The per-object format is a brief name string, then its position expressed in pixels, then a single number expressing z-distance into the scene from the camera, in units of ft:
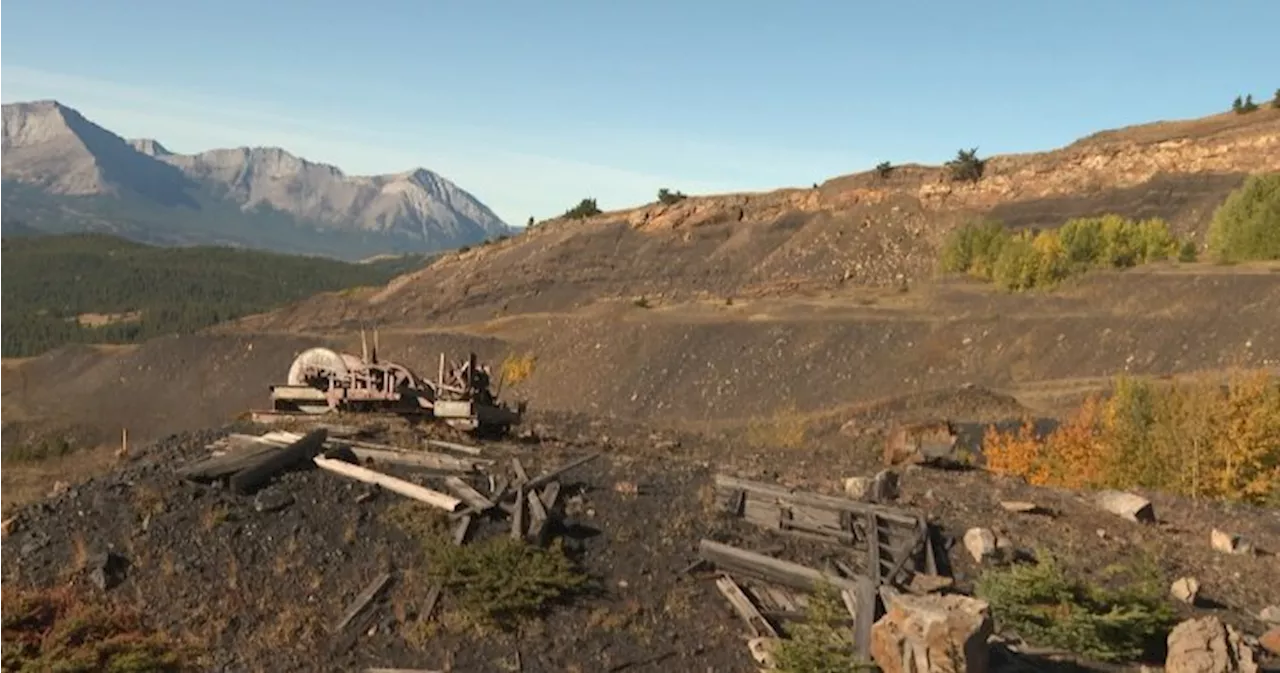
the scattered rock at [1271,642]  45.42
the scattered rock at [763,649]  39.47
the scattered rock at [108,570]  42.78
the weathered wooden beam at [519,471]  53.12
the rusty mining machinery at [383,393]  72.64
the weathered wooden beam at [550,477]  52.34
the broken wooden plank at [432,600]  42.34
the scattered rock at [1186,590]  50.49
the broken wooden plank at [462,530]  46.80
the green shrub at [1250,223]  212.02
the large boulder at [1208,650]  38.34
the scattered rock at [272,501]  48.93
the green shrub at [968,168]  330.13
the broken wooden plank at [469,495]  49.21
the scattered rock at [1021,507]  62.54
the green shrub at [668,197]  392.10
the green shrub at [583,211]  417.49
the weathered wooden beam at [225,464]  50.55
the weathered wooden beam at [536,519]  47.32
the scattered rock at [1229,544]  61.62
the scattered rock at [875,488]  59.41
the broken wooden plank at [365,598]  41.64
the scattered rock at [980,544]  51.37
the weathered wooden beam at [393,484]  49.65
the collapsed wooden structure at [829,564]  43.34
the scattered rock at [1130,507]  65.67
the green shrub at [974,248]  257.75
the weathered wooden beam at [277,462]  50.34
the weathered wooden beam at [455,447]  60.34
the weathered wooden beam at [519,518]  47.24
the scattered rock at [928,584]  45.88
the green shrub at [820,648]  34.65
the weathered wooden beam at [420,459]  54.70
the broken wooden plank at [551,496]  50.63
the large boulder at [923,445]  81.97
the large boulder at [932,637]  33.99
